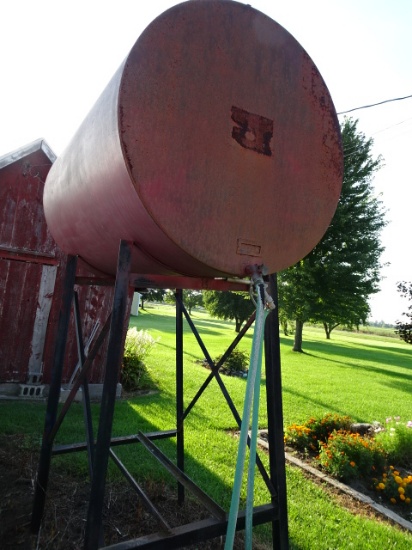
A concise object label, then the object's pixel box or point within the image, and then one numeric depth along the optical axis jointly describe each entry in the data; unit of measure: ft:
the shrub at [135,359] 26.89
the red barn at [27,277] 21.47
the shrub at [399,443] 17.47
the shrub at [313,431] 18.63
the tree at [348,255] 52.90
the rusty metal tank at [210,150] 5.51
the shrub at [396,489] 13.98
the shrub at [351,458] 15.60
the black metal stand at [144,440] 6.23
